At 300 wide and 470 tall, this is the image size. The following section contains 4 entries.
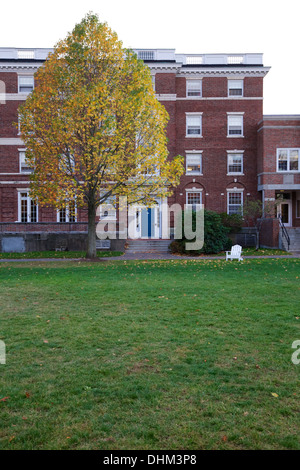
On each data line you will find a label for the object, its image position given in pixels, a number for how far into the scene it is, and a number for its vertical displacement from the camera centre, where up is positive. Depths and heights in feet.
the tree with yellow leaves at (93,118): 60.23 +18.91
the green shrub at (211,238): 78.07 -1.63
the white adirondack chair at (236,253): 64.80 -4.06
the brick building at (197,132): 101.96 +28.18
